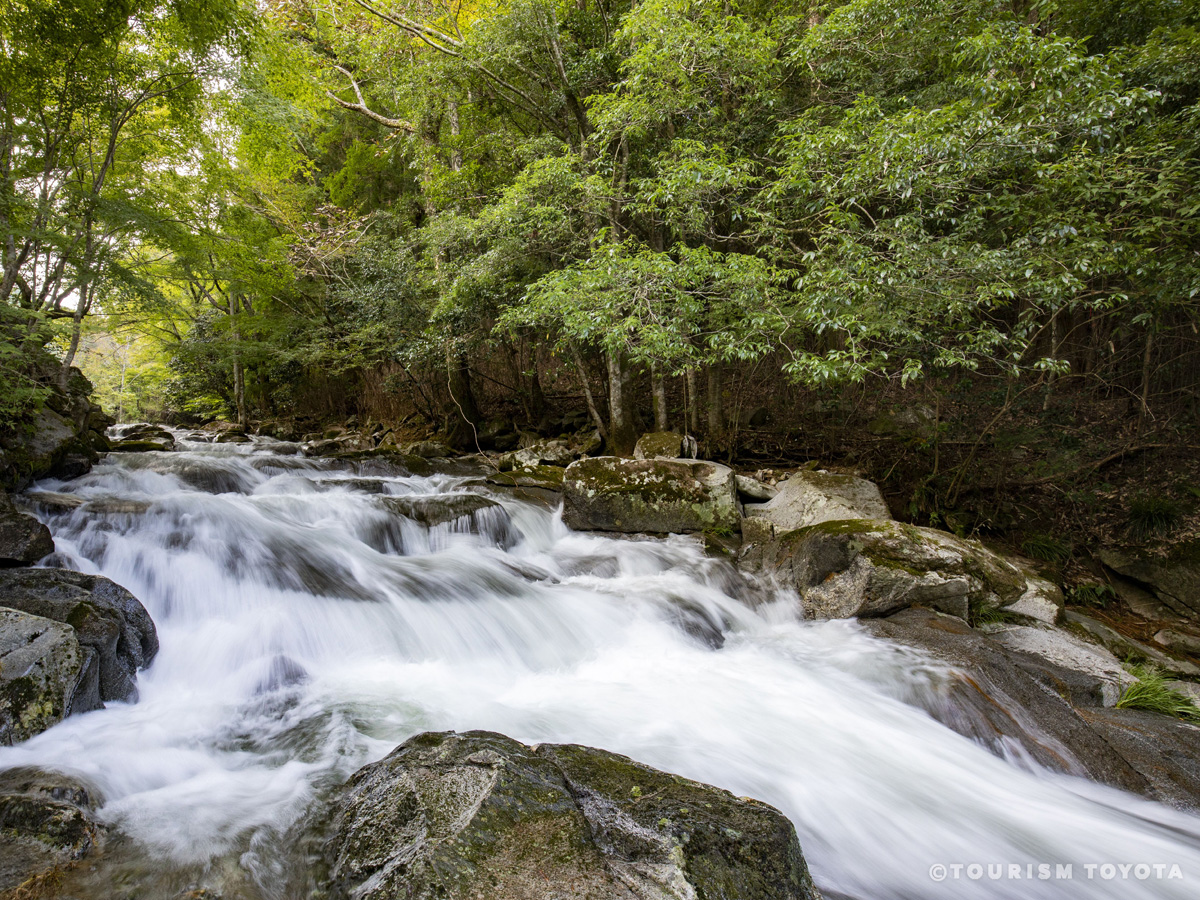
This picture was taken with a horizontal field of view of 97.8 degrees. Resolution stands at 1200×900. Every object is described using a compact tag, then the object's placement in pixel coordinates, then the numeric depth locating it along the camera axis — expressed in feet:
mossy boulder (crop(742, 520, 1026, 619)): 16.46
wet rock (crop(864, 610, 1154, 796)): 10.85
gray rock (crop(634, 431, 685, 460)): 29.73
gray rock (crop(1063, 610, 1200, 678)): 16.97
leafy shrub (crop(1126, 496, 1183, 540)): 21.49
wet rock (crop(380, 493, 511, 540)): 24.27
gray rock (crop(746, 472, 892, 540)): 22.06
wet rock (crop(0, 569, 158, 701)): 10.34
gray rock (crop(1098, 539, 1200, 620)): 19.98
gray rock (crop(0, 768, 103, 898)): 5.68
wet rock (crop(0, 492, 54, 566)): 12.94
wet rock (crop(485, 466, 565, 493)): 30.96
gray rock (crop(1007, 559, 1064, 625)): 17.97
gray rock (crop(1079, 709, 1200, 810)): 10.24
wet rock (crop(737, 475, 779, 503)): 26.81
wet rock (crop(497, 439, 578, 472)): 37.11
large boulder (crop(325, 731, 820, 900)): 4.98
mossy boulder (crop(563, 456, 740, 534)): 24.84
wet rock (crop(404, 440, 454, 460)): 42.36
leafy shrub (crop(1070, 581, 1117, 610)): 21.64
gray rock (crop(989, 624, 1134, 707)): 14.19
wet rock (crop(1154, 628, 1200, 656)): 18.01
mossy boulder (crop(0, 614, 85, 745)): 8.26
